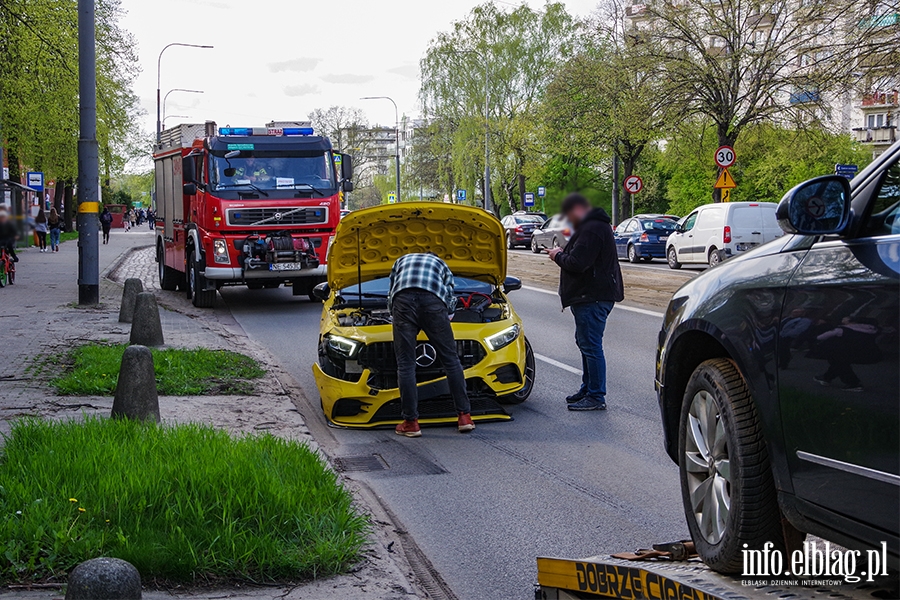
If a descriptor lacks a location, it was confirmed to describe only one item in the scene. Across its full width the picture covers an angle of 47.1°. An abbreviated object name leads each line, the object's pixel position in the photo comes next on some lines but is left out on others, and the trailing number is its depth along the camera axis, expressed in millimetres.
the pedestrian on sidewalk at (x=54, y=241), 37269
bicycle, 21967
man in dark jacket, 8695
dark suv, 2777
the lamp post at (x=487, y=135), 63500
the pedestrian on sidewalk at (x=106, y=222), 49244
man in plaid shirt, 7863
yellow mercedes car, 8359
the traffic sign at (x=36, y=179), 35406
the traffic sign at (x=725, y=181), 29406
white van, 26766
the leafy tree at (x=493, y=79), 61594
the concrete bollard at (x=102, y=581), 3613
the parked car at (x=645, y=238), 34469
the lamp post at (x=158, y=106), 47697
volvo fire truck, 18078
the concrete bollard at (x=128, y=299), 15289
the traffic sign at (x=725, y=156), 29891
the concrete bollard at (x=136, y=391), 7273
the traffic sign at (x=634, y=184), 38188
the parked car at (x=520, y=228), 48531
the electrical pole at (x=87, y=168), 16781
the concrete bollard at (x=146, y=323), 12133
